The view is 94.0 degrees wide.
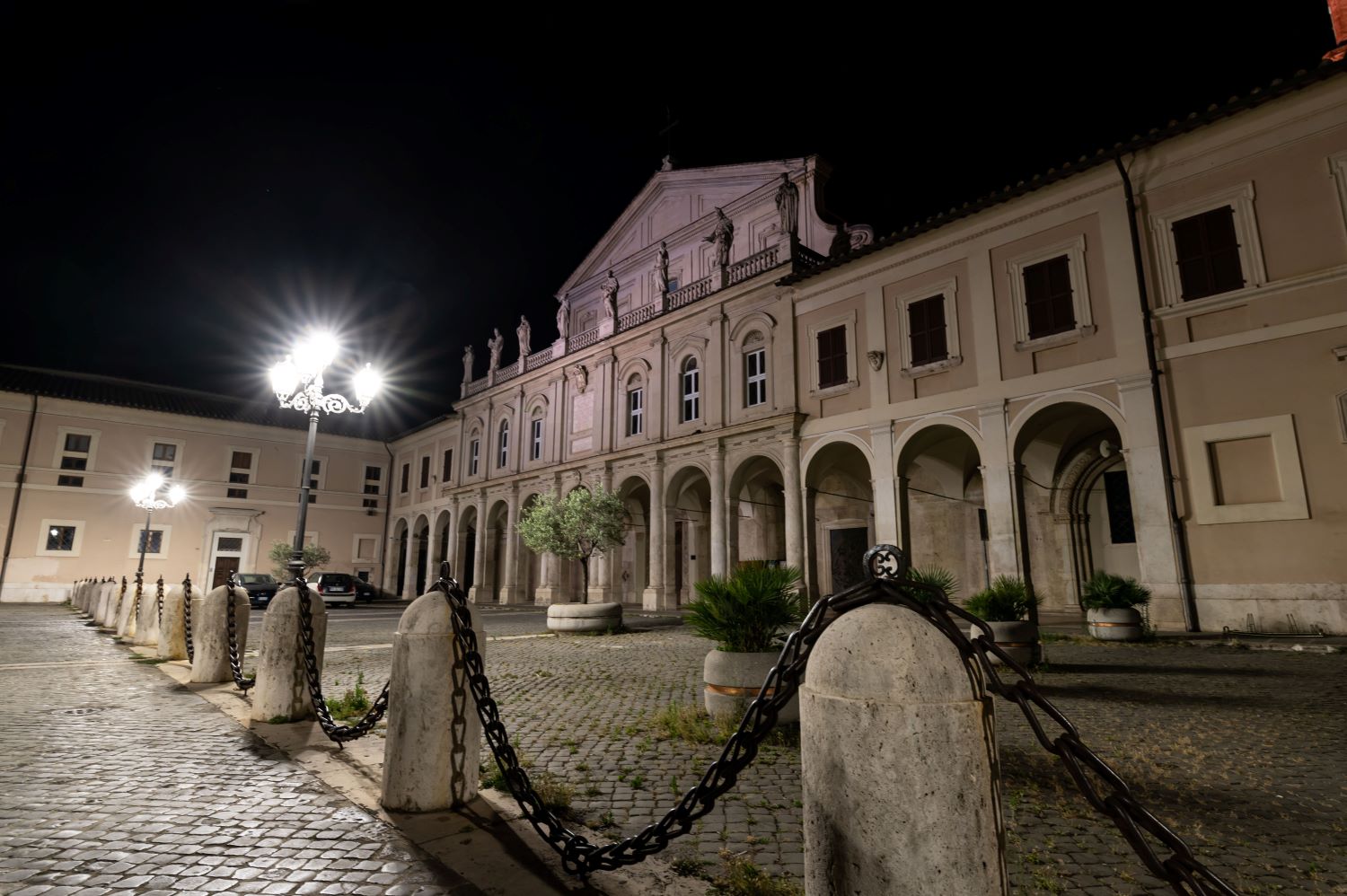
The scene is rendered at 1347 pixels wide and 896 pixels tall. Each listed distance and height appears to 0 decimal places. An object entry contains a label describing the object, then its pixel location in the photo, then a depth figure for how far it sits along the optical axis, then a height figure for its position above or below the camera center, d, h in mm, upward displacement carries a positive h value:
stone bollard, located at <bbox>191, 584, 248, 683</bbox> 7414 -862
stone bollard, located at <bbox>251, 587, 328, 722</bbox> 5438 -842
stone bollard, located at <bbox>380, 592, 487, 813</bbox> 3424 -826
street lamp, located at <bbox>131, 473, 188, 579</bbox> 20922 +2877
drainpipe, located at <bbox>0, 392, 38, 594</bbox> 28469 +3810
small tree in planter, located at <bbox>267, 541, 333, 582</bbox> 33469 +722
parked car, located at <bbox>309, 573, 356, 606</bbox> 28531 -784
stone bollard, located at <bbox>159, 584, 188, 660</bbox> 9625 -935
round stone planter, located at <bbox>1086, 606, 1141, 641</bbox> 10773 -930
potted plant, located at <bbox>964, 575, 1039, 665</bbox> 7883 -580
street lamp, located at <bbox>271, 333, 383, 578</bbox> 8820 +2748
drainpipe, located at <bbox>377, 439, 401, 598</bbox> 39375 +1650
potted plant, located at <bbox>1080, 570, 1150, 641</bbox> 10812 -627
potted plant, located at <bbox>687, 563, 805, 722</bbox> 5324 -499
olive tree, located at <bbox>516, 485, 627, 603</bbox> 18094 +1257
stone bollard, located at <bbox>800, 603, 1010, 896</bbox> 1521 -505
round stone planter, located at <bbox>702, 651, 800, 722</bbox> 5258 -931
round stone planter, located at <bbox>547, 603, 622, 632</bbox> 14242 -1060
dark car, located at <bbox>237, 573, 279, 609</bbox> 25812 -710
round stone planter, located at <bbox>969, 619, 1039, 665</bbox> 7867 -833
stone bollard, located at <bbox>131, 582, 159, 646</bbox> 11656 -889
